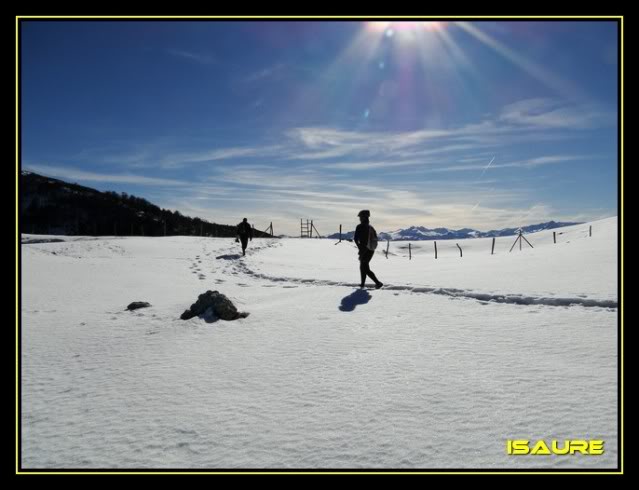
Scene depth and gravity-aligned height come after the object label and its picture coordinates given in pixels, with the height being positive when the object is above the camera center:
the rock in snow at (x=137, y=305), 6.91 -1.12
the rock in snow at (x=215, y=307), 5.94 -1.02
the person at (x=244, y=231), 19.34 +0.95
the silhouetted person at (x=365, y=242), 8.76 +0.13
